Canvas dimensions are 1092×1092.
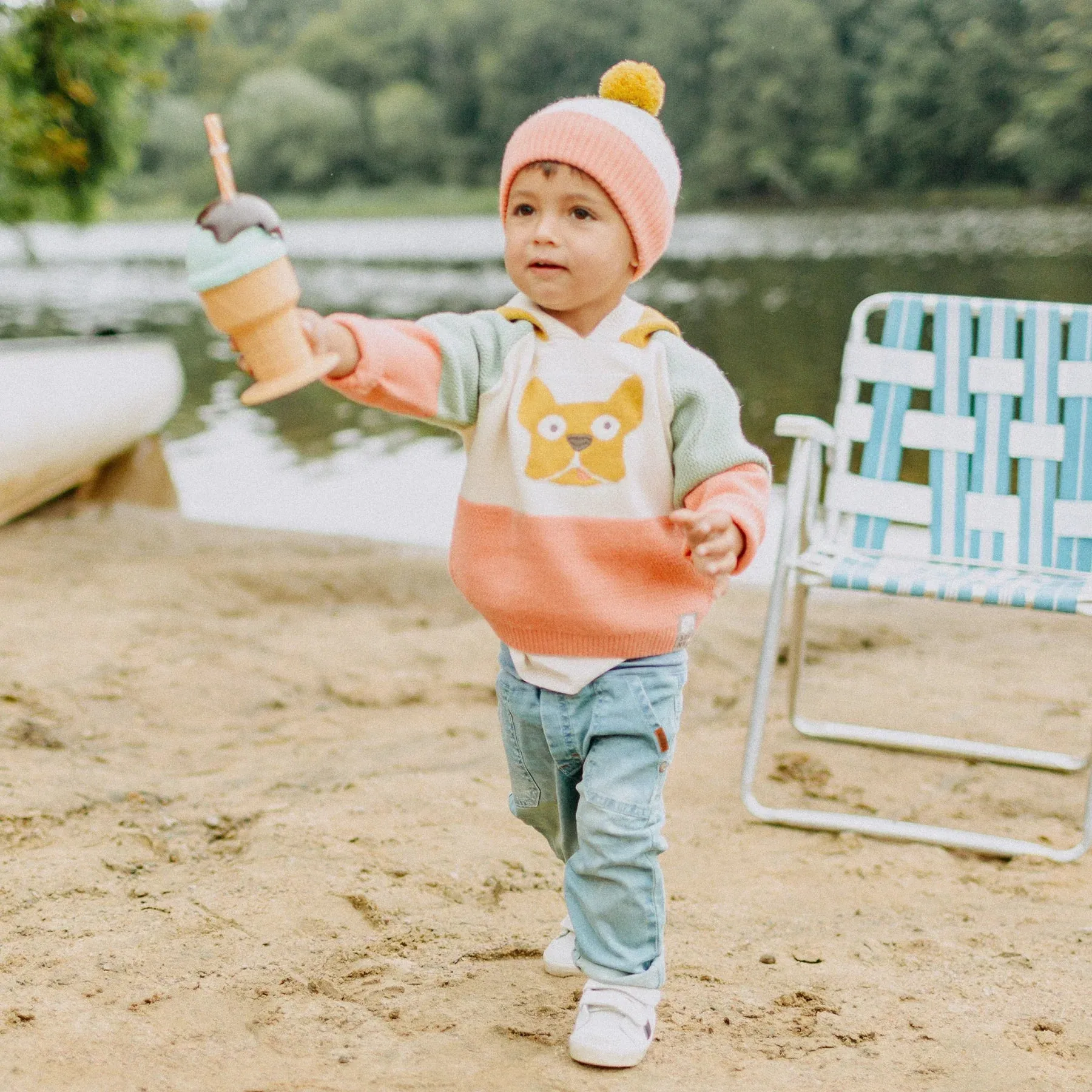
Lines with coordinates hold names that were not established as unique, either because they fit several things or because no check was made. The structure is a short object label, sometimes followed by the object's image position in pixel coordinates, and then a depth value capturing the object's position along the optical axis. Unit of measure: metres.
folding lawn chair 3.43
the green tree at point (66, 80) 8.01
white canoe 5.63
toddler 1.91
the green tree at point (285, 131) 32.28
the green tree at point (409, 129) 33.31
